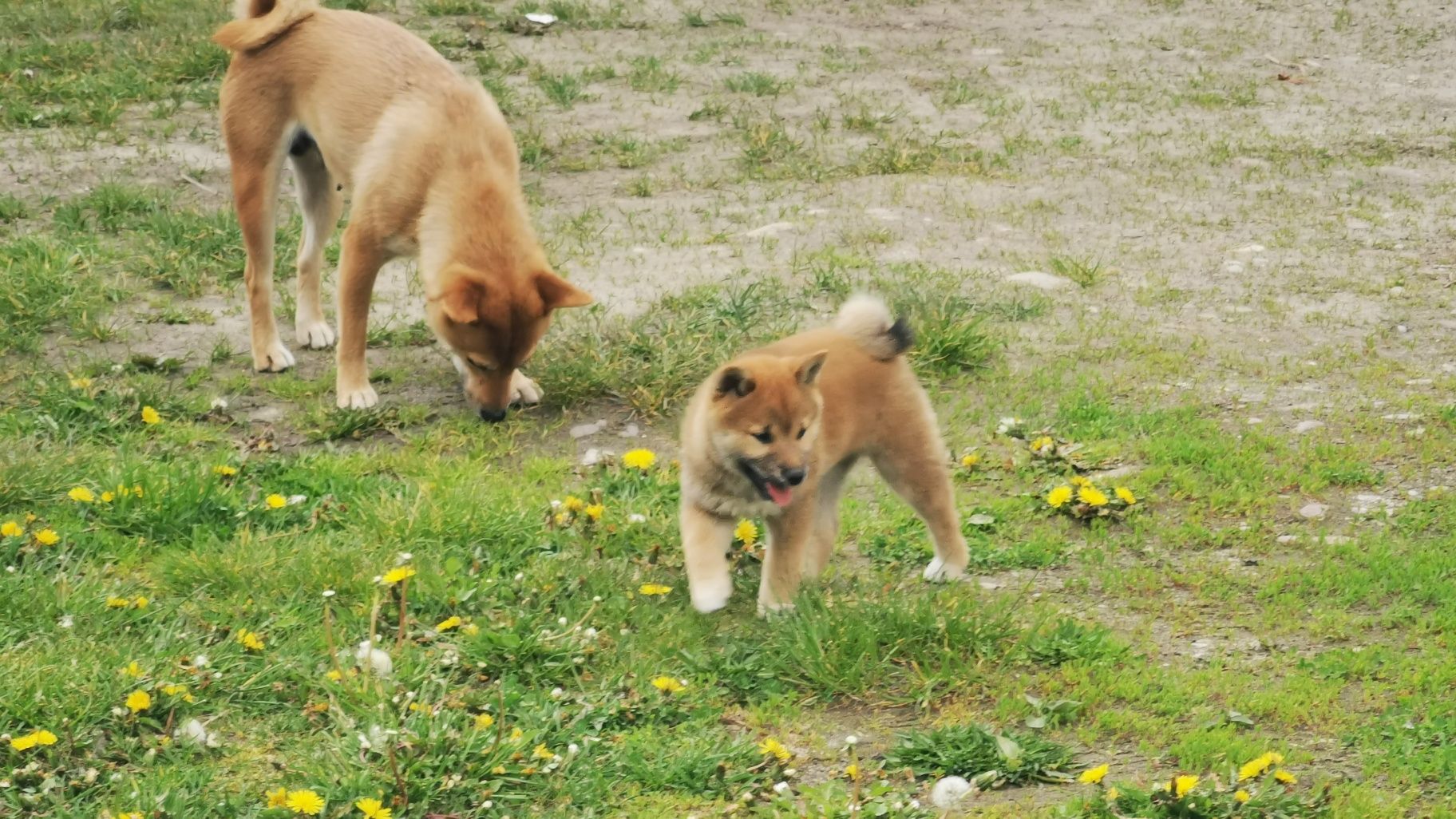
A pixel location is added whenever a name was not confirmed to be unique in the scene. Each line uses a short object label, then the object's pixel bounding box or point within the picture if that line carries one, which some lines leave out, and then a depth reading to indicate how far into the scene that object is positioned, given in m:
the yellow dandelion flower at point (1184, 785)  6.81
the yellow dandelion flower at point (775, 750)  7.51
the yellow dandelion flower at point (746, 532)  10.22
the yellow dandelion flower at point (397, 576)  8.55
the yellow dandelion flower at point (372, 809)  6.63
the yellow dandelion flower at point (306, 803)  6.59
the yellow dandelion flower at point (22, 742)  7.12
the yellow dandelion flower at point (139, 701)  7.49
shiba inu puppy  9.10
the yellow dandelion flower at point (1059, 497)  10.45
